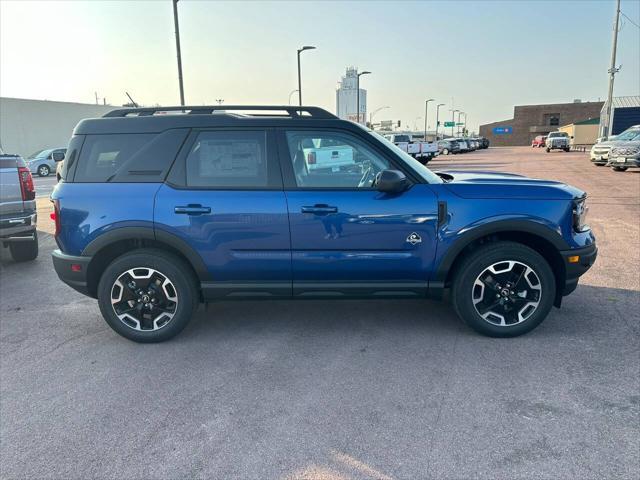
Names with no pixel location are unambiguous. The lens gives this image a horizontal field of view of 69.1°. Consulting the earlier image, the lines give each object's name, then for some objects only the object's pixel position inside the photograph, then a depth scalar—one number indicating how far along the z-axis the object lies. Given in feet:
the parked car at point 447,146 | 153.79
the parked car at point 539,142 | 211.20
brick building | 273.95
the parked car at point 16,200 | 19.92
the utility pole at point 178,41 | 45.47
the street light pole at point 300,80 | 85.15
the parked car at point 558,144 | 147.74
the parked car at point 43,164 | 89.51
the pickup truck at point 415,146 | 94.44
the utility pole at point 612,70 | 103.89
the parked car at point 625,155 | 59.62
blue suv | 12.36
